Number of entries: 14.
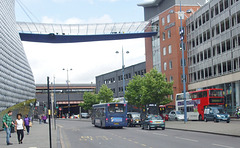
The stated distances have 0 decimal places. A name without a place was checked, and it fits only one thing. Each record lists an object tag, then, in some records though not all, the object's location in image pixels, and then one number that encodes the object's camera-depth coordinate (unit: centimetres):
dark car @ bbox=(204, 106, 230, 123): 4087
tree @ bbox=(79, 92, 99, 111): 9944
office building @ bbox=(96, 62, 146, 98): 8843
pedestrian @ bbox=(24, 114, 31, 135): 2896
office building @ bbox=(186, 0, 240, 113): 4831
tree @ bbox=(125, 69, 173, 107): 5381
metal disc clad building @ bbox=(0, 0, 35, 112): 3741
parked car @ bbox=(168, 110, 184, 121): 5366
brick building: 6588
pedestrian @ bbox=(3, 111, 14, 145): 1962
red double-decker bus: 4506
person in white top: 1900
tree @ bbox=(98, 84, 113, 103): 8619
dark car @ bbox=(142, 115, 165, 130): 3166
